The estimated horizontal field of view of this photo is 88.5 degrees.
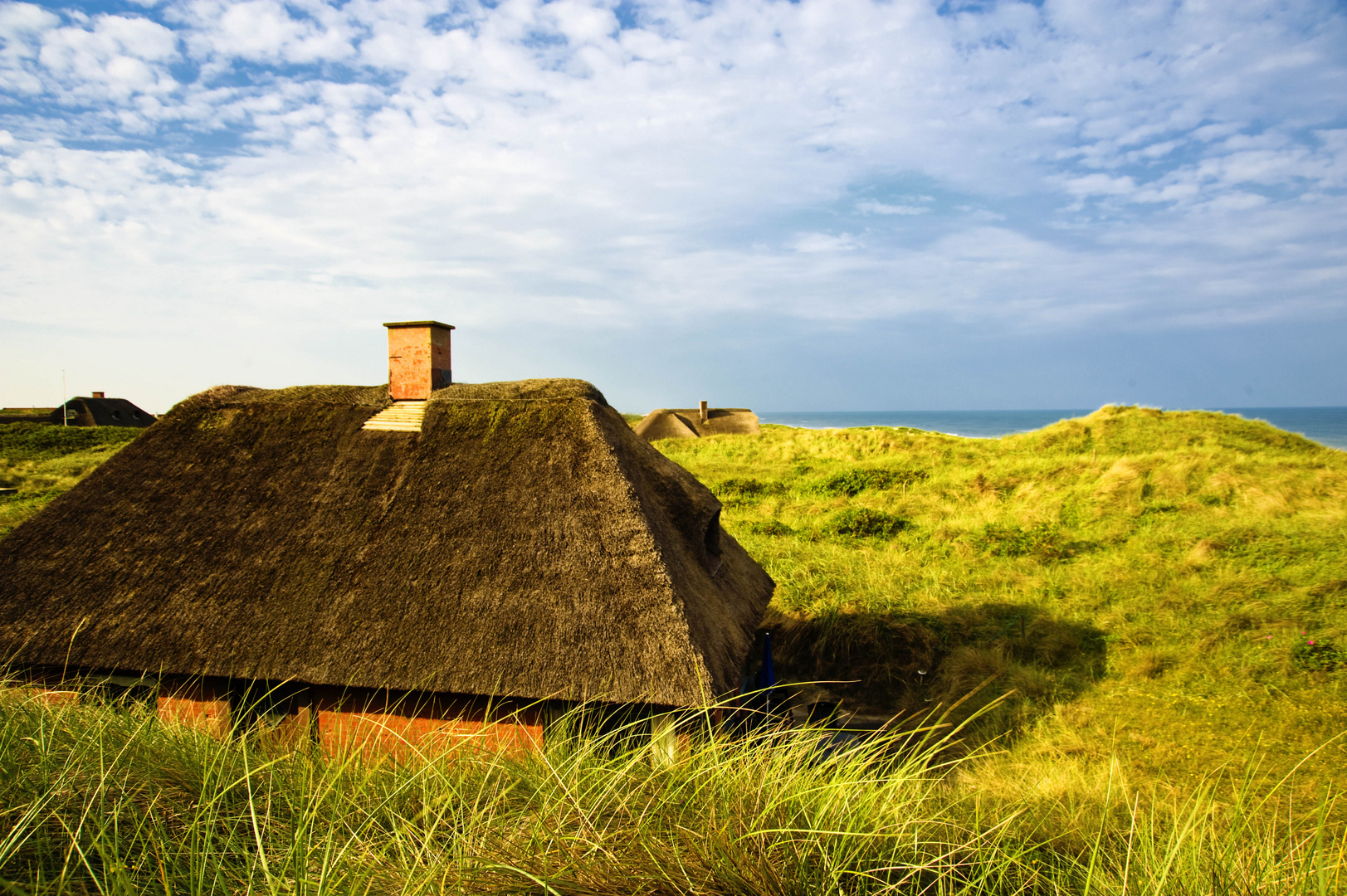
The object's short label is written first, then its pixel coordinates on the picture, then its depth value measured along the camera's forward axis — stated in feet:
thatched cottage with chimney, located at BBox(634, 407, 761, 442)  119.96
